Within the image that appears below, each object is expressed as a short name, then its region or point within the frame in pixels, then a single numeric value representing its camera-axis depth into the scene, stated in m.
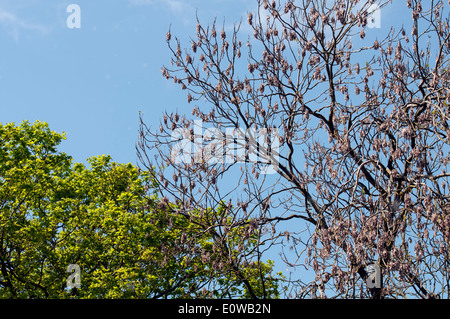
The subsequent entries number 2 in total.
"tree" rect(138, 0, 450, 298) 19.48
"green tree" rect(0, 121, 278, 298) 38.62
